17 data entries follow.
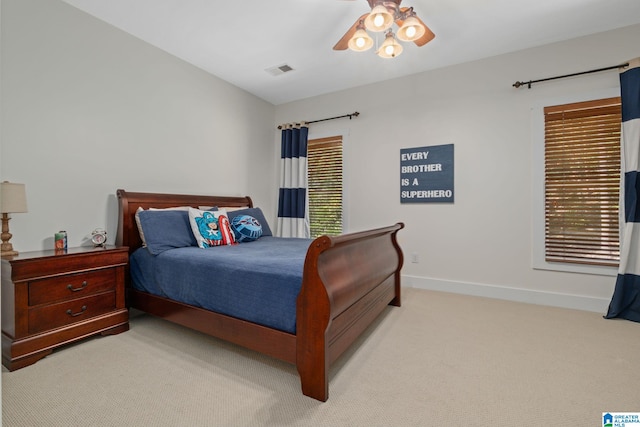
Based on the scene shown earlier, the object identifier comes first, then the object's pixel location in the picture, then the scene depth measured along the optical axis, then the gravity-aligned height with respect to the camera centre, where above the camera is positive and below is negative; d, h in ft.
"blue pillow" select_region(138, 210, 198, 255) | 8.93 -0.57
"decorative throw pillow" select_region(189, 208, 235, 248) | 9.68 -0.56
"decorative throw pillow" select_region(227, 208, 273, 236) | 12.29 -0.15
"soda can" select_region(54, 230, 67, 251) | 8.06 -0.72
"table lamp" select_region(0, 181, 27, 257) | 6.98 +0.15
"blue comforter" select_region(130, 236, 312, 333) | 6.32 -1.56
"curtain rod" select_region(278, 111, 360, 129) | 14.13 +4.23
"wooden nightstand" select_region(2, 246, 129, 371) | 6.75 -2.06
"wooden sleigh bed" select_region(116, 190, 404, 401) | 5.73 -2.15
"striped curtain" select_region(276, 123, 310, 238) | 15.15 +1.26
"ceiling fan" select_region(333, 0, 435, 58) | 7.05 +4.28
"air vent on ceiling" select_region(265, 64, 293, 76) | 12.38 +5.57
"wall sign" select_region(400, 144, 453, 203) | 12.37 +1.40
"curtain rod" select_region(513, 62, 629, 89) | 9.66 +4.30
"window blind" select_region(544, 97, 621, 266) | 9.91 +0.86
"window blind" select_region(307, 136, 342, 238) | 14.85 +1.20
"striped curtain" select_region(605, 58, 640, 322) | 9.20 +0.06
